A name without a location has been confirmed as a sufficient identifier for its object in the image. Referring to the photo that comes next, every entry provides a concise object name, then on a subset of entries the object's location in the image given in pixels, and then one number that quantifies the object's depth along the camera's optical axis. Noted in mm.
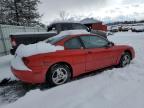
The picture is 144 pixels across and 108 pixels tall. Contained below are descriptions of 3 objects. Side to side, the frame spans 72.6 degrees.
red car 2502
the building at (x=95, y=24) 24444
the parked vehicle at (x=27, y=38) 4318
